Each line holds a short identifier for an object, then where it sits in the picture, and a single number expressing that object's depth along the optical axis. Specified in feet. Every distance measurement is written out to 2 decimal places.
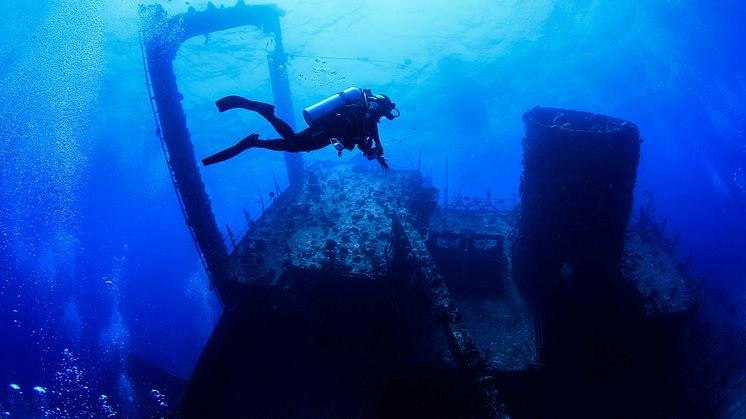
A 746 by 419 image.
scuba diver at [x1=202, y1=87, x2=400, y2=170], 12.55
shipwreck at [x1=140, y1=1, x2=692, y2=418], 29.22
